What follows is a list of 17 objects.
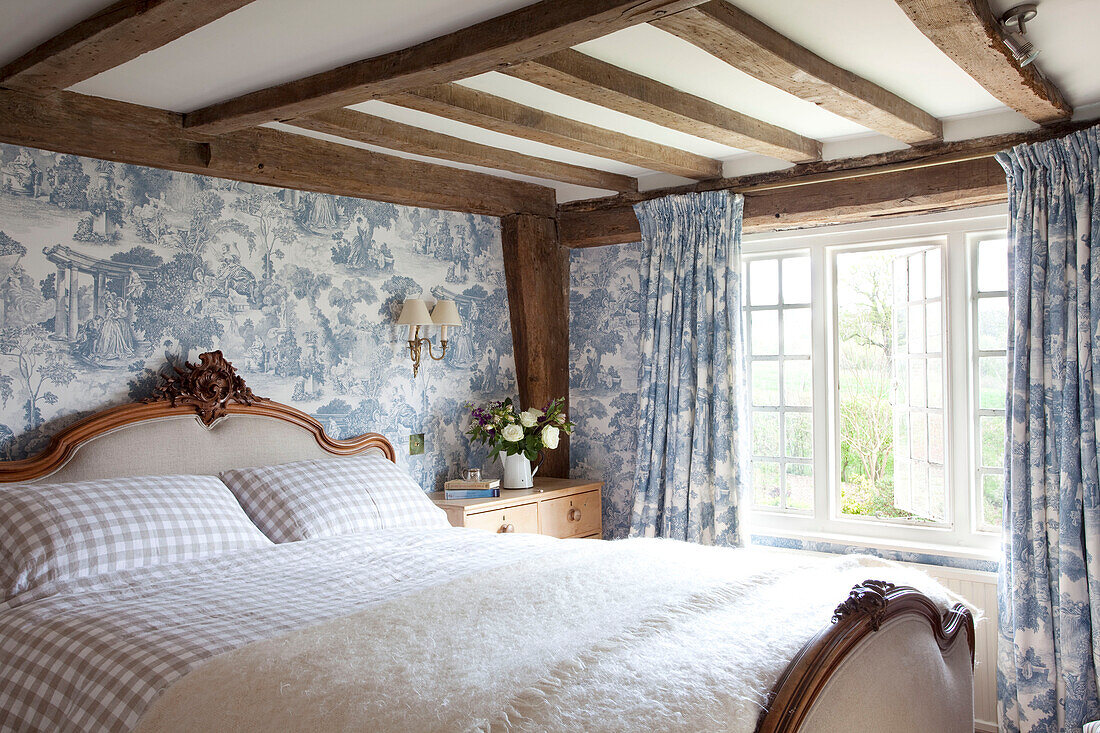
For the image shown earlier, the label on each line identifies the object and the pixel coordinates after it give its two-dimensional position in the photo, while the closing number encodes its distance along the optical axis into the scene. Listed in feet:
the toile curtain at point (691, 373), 12.82
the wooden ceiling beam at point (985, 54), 6.96
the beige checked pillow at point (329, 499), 9.70
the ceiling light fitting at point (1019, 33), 7.35
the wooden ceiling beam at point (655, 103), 8.35
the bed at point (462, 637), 5.14
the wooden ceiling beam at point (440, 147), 10.03
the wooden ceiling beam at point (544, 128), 9.26
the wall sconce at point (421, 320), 12.84
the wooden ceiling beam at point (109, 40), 6.52
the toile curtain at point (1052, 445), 9.83
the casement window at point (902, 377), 11.82
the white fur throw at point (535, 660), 4.94
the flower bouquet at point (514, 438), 13.50
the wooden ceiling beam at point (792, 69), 7.22
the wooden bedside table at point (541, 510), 12.18
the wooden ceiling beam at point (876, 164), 10.67
